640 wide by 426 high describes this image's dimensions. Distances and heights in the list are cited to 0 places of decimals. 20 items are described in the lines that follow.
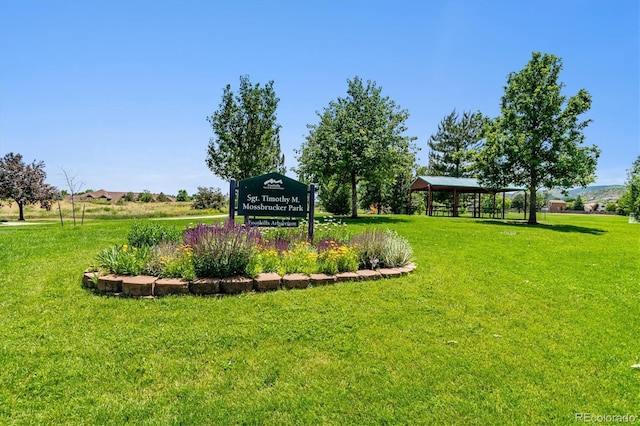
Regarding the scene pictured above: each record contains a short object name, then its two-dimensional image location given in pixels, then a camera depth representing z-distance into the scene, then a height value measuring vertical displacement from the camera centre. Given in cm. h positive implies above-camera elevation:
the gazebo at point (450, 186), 2627 +156
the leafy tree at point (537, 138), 1789 +370
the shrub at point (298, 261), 544 -91
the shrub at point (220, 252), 499 -68
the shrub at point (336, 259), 561 -89
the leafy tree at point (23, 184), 2666 +171
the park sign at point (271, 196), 729 +21
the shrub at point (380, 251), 625 -83
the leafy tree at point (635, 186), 2488 +176
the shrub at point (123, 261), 504 -83
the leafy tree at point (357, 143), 1838 +347
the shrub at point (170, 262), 496 -84
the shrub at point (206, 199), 4553 +93
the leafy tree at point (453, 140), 4628 +900
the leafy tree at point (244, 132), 2248 +486
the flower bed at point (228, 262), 480 -89
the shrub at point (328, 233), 730 -62
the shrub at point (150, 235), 638 -56
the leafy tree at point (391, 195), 3275 +110
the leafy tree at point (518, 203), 6462 +69
